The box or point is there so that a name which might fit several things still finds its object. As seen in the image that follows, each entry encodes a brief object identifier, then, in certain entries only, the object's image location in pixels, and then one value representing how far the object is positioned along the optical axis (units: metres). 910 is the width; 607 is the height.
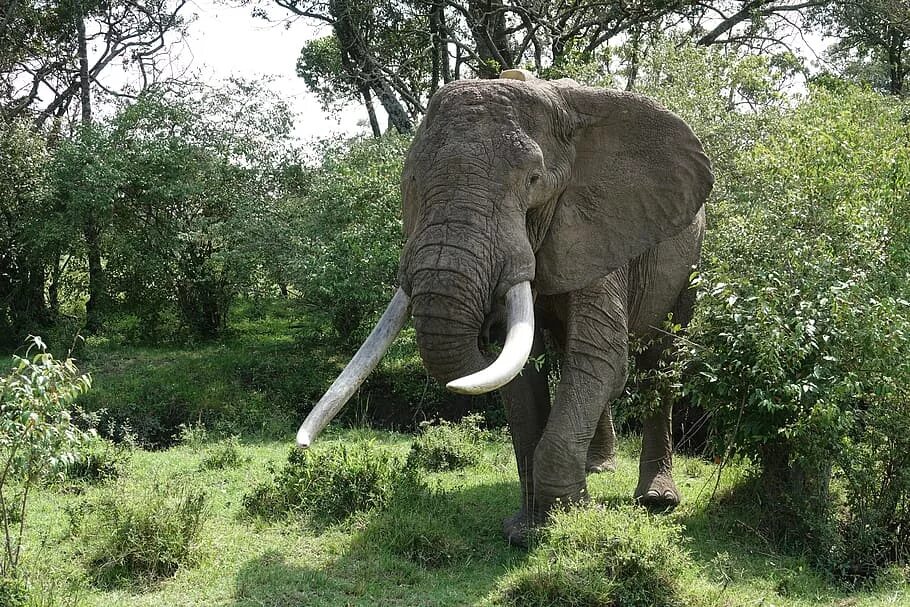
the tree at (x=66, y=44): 20.52
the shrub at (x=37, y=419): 5.15
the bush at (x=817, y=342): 6.07
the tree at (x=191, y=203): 15.04
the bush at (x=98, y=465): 8.22
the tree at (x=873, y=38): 21.09
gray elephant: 5.26
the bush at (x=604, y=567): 5.27
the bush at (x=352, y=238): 12.70
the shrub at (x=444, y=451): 9.04
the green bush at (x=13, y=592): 5.00
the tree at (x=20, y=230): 15.11
